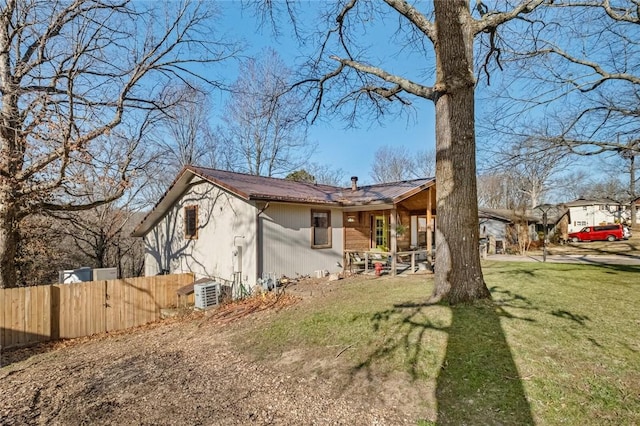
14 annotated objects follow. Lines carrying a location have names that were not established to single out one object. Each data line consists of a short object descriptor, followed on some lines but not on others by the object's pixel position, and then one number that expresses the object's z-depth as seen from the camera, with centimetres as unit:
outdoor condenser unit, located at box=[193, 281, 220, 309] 946
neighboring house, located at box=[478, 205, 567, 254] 2152
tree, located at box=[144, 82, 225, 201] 2134
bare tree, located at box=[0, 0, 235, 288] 752
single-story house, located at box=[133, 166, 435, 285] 1006
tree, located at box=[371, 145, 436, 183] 3628
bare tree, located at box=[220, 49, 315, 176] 2130
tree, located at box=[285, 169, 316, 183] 2523
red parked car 2677
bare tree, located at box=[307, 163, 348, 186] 3226
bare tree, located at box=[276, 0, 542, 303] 561
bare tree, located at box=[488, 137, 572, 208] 940
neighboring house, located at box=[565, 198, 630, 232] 3772
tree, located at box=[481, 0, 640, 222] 844
